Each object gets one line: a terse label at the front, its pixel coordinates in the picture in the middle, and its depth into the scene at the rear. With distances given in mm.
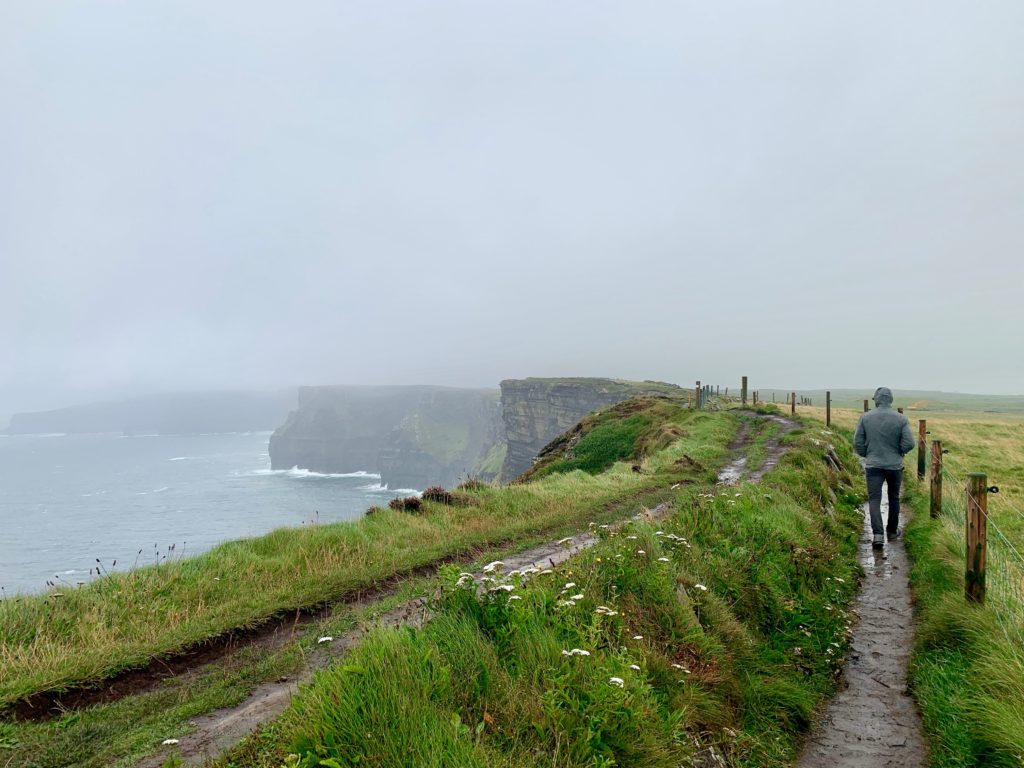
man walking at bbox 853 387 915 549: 11734
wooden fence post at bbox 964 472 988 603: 7332
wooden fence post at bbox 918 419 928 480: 18416
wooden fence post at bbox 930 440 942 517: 12984
